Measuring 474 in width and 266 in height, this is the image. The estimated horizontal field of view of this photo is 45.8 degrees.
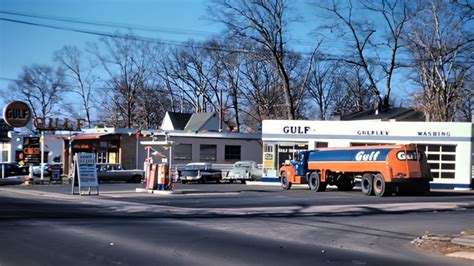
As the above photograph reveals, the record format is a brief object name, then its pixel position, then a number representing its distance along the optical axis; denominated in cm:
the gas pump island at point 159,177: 2834
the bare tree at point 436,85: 4384
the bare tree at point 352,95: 7356
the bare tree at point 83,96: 7125
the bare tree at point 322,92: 7281
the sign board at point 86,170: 2603
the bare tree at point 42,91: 7350
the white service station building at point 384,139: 3612
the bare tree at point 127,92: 6738
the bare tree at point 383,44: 4986
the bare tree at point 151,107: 7081
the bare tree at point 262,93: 6256
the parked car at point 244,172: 4184
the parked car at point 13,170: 5440
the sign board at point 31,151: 3603
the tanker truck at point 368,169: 2734
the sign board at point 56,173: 3771
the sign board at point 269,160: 3941
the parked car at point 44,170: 3823
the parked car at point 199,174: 3988
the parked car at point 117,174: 3988
